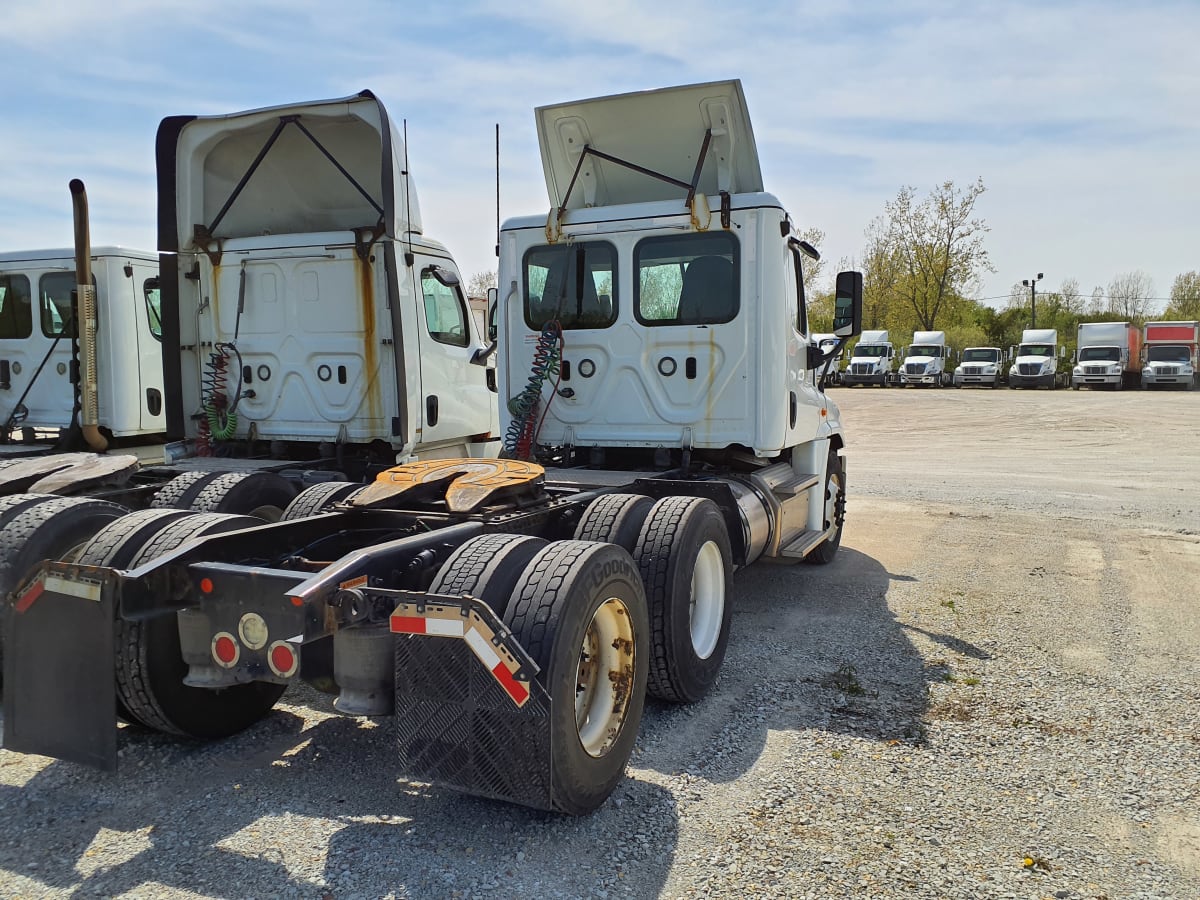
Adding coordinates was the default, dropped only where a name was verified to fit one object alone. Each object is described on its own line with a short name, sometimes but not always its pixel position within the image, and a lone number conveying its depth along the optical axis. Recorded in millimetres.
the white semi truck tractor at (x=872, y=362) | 42031
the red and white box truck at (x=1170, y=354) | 38312
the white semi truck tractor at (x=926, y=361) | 41500
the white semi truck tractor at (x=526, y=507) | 3209
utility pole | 60162
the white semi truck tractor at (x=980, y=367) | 40938
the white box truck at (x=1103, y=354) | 39156
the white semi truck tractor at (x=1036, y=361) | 39906
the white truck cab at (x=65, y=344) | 8594
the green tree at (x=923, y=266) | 52312
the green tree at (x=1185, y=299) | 76688
